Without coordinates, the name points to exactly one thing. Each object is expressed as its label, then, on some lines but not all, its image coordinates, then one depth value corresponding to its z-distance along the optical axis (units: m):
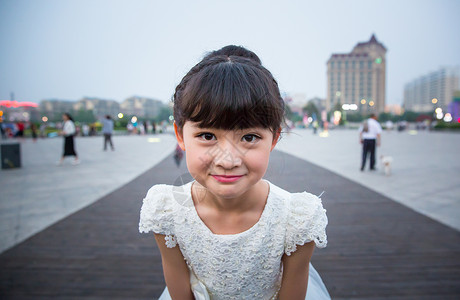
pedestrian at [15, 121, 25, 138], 25.52
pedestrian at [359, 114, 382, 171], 8.13
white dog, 7.68
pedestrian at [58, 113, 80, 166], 9.47
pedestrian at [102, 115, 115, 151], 13.96
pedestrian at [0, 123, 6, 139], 24.96
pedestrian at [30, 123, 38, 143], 22.76
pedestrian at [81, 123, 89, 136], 30.58
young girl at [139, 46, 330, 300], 0.98
